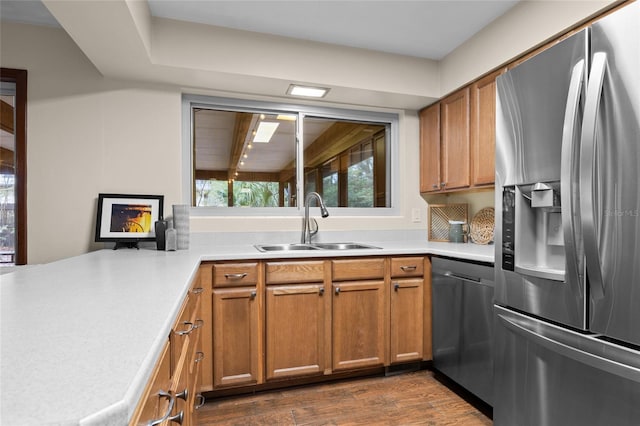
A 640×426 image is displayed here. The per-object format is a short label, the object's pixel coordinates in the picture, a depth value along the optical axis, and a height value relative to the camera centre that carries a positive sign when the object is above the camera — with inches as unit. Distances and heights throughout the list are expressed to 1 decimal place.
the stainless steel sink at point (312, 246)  104.5 -9.1
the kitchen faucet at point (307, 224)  109.8 -2.6
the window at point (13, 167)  91.2 +12.2
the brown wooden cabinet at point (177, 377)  26.1 -15.9
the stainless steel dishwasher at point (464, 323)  76.6 -24.7
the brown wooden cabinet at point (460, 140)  95.2 +21.9
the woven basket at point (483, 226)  106.0 -3.3
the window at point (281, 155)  110.1 +19.6
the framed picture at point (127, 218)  94.3 -0.7
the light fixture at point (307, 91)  104.5 +36.4
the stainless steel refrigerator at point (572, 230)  45.1 -2.1
